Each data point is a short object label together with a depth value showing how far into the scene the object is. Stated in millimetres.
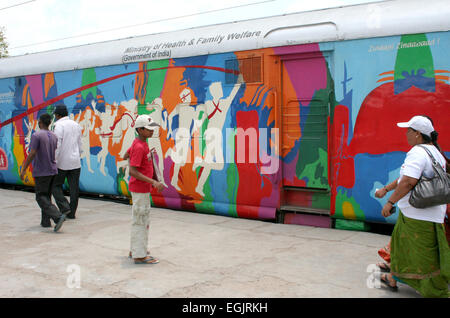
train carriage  6281
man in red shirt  5305
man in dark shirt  7348
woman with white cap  4137
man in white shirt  8008
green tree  38938
